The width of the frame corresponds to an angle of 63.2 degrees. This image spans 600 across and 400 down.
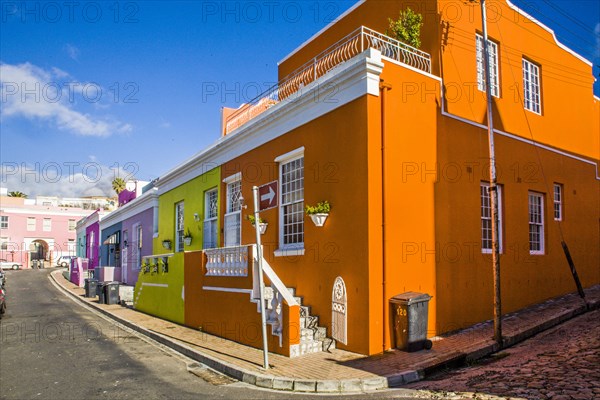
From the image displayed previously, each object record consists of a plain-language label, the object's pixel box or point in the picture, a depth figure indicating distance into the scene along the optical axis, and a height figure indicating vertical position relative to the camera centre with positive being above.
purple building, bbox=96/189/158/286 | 22.84 +0.09
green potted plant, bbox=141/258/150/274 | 17.25 -1.00
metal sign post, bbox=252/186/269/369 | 8.02 -0.62
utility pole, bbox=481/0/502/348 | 9.09 +0.37
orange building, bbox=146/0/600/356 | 9.23 +1.15
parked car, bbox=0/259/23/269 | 50.35 -2.65
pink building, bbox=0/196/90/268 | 53.34 +1.02
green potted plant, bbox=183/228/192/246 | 17.41 +0.03
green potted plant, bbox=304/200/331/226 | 9.89 +0.52
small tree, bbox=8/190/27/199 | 68.69 +6.40
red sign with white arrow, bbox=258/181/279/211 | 7.87 +0.69
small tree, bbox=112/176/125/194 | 55.52 +6.23
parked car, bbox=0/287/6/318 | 17.05 -2.22
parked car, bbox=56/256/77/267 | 53.75 -2.43
